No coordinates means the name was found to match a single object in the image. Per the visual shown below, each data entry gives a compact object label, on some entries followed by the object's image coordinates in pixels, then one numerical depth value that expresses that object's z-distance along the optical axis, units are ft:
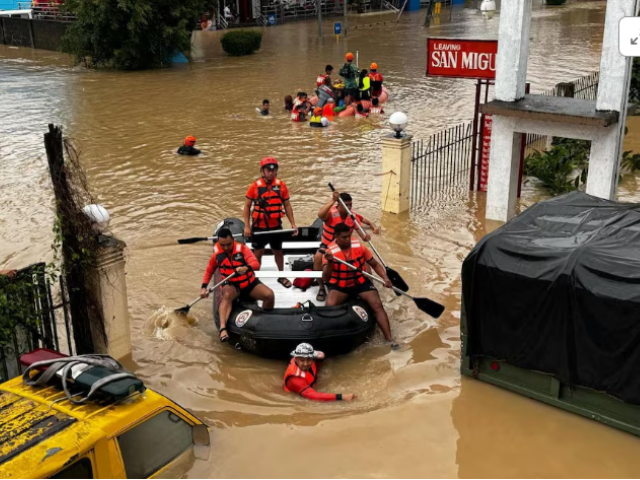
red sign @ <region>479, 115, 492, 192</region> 46.62
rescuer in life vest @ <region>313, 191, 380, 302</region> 33.19
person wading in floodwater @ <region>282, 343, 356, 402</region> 26.27
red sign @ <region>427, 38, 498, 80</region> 43.45
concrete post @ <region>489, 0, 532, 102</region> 39.47
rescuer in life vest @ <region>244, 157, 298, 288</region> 33.94
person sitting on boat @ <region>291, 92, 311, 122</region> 70.74
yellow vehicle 15.94
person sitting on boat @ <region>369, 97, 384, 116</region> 73.36
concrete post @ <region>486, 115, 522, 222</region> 41.39
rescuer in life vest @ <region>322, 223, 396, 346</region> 29.43
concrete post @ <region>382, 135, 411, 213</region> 44.68
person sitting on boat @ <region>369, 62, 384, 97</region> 74.28
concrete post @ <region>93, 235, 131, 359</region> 26.96
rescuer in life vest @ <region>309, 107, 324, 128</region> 68.49
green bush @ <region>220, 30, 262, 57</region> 112.98
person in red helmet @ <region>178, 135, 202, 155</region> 59.62
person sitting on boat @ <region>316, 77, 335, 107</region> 73.26
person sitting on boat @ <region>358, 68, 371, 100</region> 74.33
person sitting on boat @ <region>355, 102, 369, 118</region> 72.08
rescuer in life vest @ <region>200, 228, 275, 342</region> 29.09
